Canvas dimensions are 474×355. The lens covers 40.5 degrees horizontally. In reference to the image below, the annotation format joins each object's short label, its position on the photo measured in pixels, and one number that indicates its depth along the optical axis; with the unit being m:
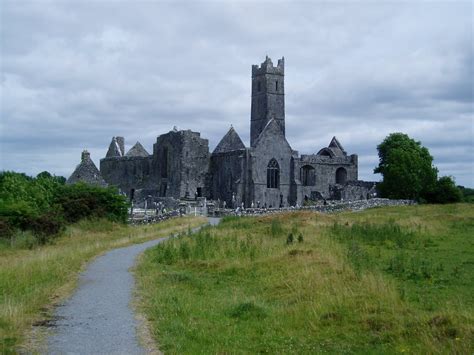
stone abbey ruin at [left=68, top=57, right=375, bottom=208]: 63.50
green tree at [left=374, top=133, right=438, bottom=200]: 73.19
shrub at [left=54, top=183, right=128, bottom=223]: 35.69
